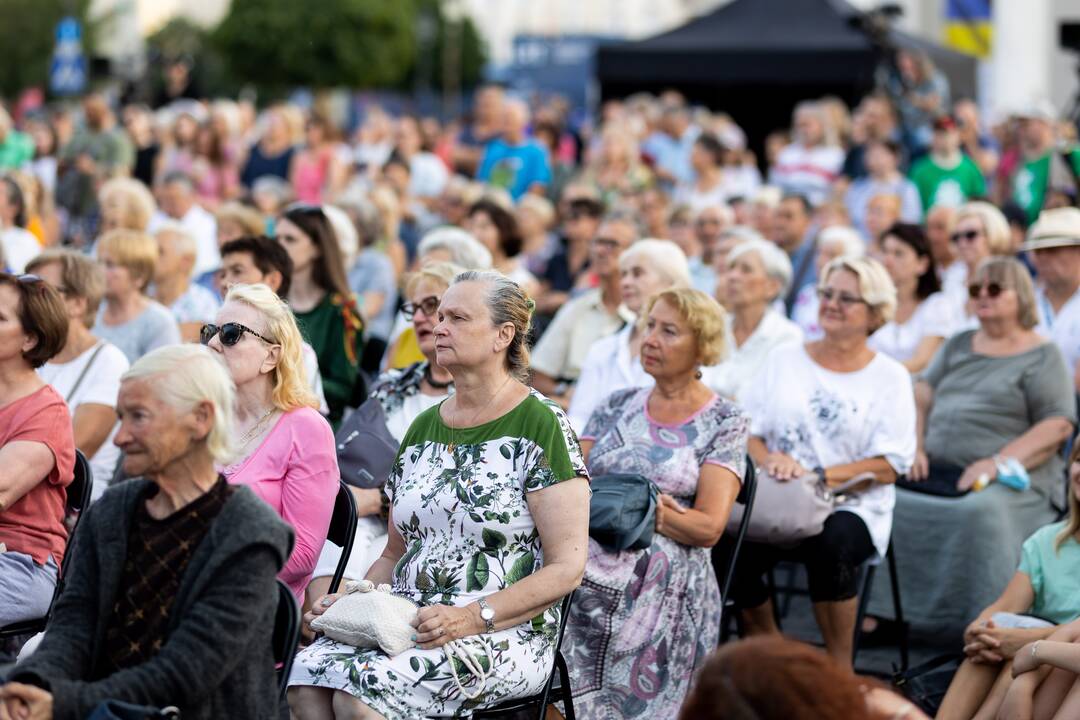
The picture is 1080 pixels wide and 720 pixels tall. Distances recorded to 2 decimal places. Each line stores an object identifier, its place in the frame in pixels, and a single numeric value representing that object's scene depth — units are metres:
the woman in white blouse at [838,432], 5.51
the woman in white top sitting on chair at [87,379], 5.50
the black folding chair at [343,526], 4.39
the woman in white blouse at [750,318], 6.69
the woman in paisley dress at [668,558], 4.75
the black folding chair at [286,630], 3.49
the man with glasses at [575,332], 7.20
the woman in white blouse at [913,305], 7.50
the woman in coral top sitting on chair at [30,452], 4.34
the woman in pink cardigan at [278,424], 4.24
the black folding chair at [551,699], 4.01
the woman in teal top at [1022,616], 4.49
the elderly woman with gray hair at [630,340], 6.20
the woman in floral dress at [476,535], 3.86
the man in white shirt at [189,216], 10.43
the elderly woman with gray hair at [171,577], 3.24
